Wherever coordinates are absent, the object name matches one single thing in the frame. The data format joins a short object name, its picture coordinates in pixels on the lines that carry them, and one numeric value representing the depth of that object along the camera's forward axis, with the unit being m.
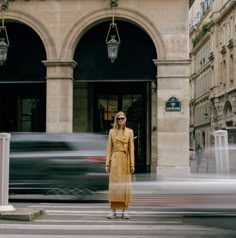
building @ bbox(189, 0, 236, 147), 69.88
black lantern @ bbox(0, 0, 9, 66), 20.52
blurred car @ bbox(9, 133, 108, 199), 13.60
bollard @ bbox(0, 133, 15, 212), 10.62
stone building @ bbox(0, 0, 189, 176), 20.58
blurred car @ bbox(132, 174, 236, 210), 6.21
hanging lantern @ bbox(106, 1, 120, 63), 20.11
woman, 10.38
